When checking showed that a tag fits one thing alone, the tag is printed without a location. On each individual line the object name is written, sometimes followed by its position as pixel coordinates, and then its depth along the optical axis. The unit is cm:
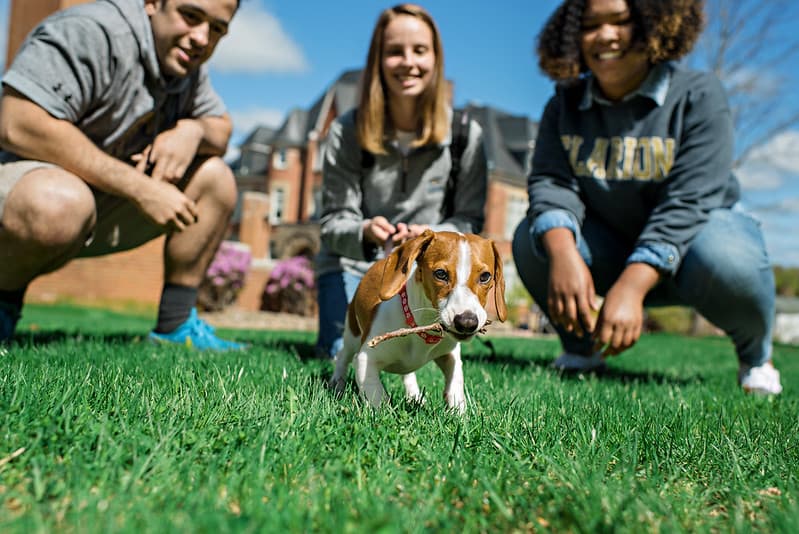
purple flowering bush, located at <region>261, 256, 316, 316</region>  1927
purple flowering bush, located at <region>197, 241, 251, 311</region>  1722
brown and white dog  192
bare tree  2059
